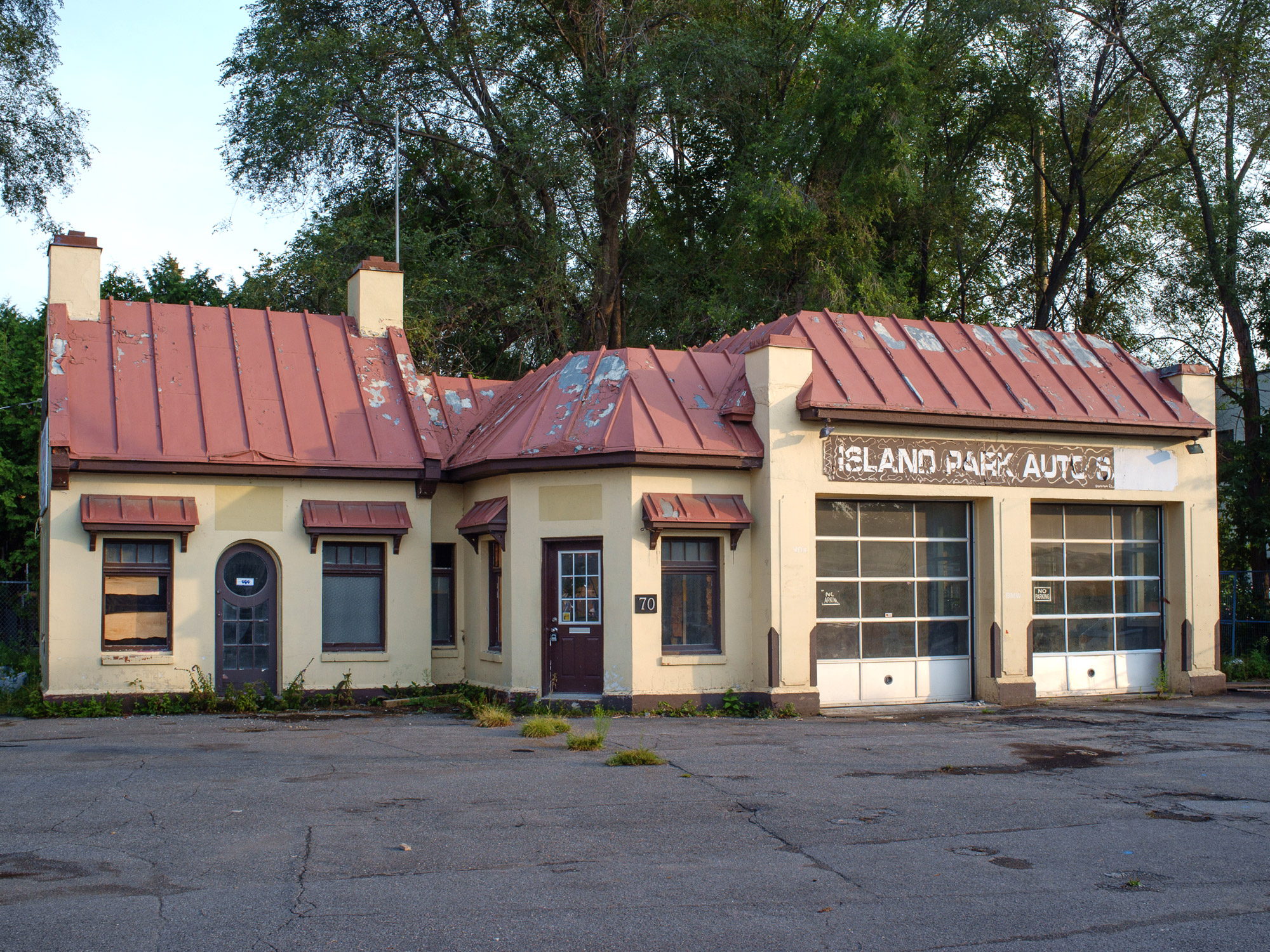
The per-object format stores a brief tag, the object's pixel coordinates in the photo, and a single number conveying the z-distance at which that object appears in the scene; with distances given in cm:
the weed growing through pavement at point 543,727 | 1302
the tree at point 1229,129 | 2503
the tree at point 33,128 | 2741
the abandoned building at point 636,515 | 1558
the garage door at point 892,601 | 1634
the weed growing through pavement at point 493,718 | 1433
